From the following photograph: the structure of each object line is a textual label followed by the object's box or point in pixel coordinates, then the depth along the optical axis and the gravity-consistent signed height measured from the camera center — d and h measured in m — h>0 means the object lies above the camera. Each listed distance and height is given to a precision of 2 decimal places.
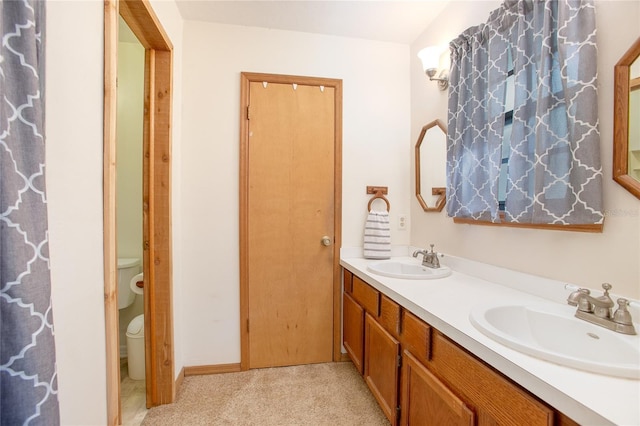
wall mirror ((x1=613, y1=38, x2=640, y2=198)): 0.90 +0.29
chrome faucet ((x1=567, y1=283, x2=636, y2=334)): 0.83 -0.32
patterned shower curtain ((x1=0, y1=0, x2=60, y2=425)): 0.48 -0.05
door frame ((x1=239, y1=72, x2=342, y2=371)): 2.00 +0.08
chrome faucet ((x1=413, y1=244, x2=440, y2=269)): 1.73 -0.32
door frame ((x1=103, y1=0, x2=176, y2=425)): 1.64 -0.09
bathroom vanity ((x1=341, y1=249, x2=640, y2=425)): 0.61 -0.46
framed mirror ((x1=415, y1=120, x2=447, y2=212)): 1.87 +0.30
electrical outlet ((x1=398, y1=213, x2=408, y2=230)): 2.23 -0.10
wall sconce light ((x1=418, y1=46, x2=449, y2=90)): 1.83 +0.94
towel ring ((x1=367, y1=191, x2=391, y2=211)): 2.18 +0.07
